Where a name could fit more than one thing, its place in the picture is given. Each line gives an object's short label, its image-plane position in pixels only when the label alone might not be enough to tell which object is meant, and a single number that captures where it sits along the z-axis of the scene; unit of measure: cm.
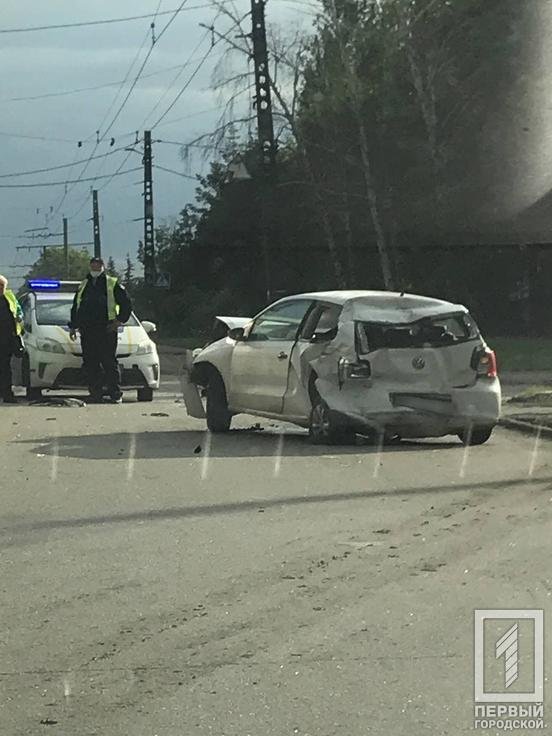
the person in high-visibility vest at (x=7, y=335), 2078
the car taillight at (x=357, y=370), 1404
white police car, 2075
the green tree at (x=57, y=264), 15181
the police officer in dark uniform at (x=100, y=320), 1988
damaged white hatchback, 1403
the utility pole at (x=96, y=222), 9256
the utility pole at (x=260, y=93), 3816
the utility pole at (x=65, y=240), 11775
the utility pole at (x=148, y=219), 6512
